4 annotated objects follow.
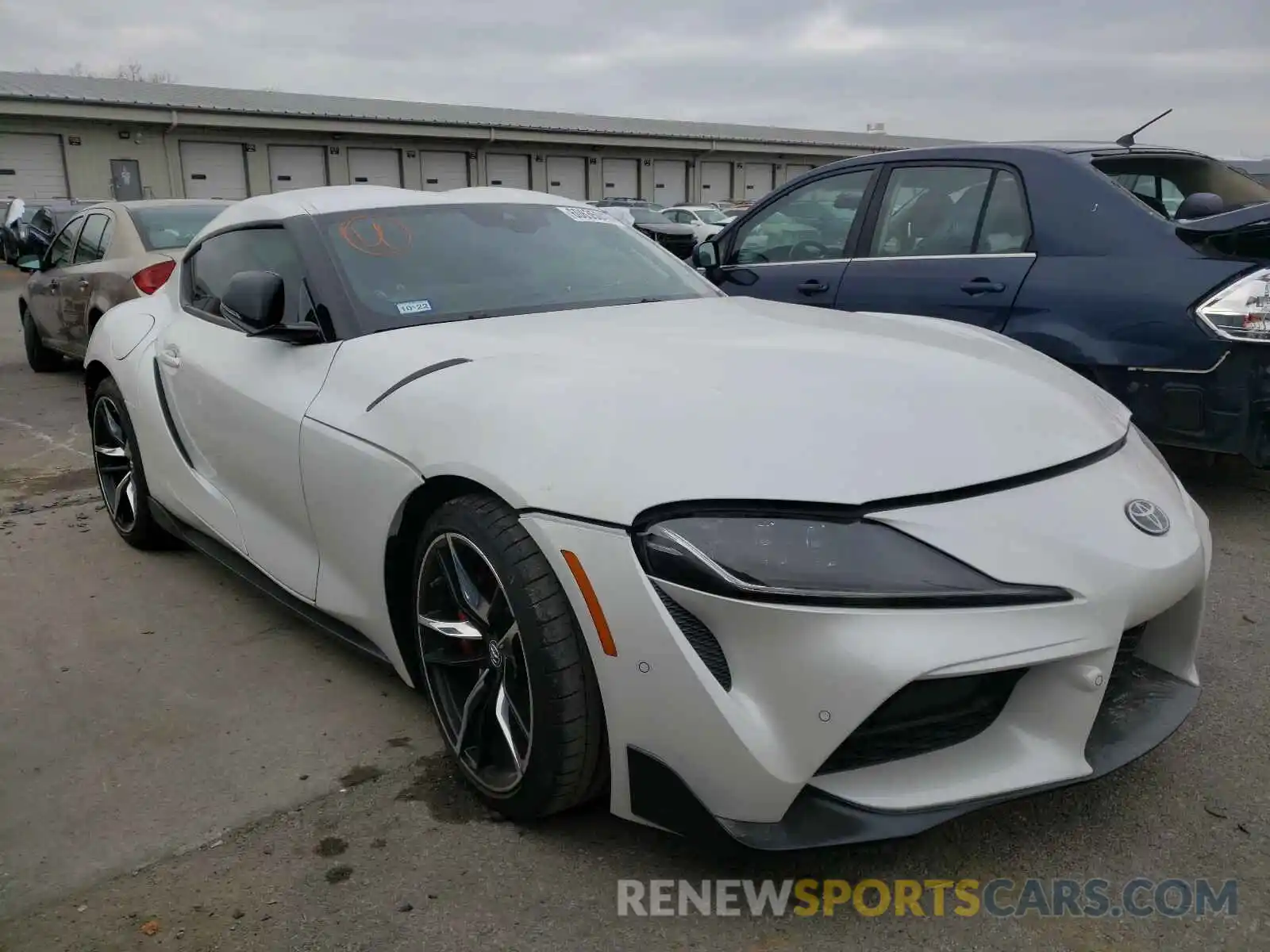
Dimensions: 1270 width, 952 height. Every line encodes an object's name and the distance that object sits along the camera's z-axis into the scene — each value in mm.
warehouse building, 30172
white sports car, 1803
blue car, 3818
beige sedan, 7133
